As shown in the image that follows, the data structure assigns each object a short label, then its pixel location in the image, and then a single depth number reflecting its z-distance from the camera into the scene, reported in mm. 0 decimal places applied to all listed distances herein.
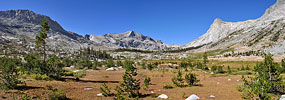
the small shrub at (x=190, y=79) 23916
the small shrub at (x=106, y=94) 15805
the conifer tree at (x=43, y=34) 27770
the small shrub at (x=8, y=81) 14469
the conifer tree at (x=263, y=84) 8289
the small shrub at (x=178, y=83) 23422
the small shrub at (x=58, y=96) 12066
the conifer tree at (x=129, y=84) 15641
